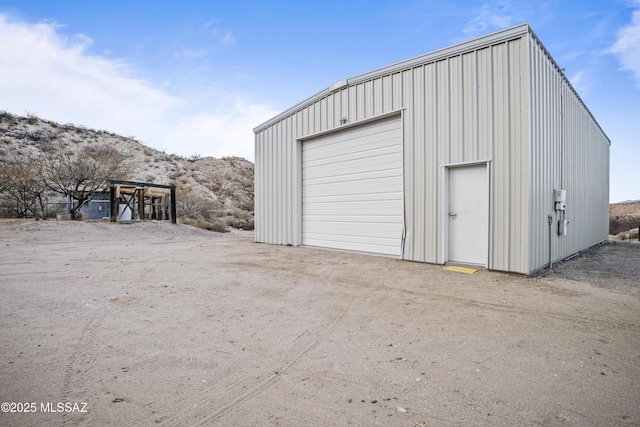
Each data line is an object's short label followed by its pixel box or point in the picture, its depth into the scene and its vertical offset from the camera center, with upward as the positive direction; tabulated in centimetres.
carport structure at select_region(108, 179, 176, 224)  1529 +27
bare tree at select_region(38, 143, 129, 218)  1653 +164
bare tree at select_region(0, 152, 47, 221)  1588 +112
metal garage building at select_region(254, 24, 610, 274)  588 +107
